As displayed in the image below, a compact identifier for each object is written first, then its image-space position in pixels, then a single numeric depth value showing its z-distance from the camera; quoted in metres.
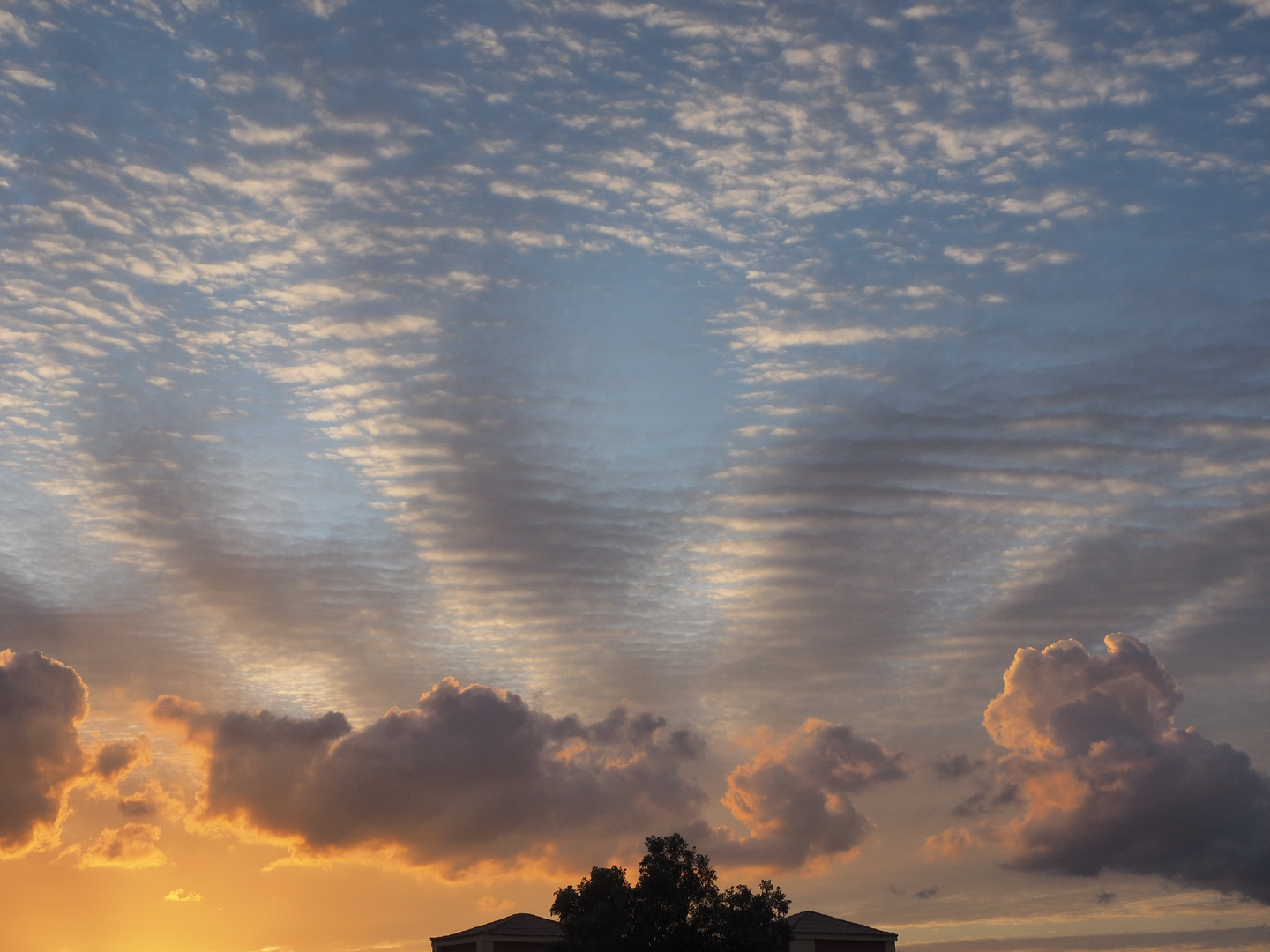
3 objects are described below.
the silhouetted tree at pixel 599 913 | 54.84
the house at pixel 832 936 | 74.12
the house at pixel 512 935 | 70.06
